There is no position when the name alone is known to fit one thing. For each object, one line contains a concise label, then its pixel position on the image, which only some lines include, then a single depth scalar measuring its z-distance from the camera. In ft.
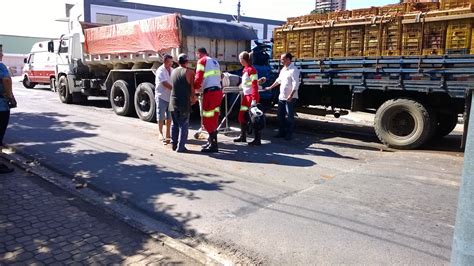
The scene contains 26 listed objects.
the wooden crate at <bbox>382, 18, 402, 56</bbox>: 25.52
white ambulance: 66.02
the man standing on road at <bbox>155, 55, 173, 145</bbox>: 26.58
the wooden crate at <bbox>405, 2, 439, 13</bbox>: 24.91
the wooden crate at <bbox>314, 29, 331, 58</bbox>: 28.94
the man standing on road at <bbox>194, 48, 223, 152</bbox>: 23.94
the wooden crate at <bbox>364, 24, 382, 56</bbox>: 26.37
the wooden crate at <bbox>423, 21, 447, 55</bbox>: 23.89
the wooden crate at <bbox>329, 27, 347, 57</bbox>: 28.04
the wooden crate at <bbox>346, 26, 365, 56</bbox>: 27.17
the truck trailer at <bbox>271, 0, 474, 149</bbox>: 23.45
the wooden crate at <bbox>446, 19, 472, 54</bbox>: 22.90
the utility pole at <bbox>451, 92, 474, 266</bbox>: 6.51
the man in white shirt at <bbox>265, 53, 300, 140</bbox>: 27.37
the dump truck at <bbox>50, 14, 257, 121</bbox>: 32.14
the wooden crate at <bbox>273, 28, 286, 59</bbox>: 31.78
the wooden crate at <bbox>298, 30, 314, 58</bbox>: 29.89
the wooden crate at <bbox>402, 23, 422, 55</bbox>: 24.73
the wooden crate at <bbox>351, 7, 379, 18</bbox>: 27.06
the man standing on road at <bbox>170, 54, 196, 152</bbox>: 23.63
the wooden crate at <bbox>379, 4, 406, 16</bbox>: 25.99
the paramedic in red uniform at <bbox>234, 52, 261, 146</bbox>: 26.18
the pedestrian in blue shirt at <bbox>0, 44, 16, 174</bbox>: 19.83
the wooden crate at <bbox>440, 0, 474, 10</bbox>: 23.07
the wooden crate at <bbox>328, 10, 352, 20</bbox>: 28.25
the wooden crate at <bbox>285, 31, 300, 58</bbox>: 30.81
